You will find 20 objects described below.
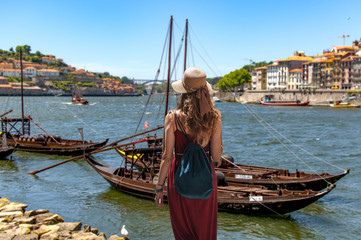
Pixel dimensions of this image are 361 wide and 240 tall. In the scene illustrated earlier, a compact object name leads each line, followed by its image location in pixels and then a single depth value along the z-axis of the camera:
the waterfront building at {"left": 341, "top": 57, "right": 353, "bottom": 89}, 117.55
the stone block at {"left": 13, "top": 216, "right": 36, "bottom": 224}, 9.66
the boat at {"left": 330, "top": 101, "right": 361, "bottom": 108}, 93.62
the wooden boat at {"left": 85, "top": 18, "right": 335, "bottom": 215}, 12.77
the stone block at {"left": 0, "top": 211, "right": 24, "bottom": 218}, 10.23
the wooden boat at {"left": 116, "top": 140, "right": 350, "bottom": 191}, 15.51
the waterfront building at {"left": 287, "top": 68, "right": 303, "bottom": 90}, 132.62
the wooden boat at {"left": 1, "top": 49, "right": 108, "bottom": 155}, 26.45
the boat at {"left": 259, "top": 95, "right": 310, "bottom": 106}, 105.85
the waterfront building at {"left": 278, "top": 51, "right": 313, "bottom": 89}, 138.88
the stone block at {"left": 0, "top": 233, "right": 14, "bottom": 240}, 8.11
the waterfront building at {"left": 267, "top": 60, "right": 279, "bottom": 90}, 142.38
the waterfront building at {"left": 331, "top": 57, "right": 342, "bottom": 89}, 119.44
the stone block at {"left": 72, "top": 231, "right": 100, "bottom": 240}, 8.79
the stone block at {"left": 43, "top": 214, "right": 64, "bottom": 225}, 10.12
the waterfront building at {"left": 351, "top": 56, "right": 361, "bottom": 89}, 115.38
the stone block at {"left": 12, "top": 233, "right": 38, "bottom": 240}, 8.16
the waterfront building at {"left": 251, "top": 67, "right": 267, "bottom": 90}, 150.75
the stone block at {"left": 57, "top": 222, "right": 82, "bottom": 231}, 9.48
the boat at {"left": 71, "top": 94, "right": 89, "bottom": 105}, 123.53
